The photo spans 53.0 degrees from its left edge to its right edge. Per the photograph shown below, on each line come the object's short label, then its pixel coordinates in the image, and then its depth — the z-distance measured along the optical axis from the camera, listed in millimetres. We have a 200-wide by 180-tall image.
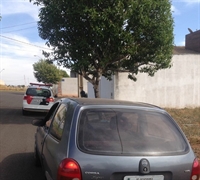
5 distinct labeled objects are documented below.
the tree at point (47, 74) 38603
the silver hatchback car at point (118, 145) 2050
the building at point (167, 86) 12440
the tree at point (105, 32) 7541
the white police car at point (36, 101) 10021
